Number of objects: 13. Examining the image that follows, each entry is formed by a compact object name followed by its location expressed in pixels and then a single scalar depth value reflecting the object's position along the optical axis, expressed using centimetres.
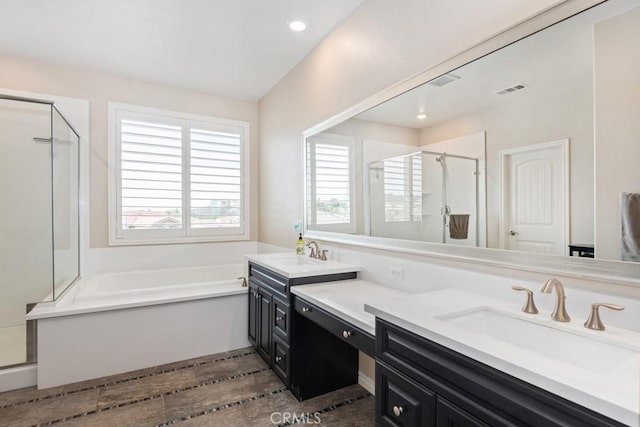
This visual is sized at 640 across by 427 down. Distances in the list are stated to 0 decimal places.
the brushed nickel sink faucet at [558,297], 119
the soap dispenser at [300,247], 305
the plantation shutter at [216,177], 402
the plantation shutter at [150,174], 364
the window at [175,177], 362
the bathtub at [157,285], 269
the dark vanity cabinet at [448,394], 82
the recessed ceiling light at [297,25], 260
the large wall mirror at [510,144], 120
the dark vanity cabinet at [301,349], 223
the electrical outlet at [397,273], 207
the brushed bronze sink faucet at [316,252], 286
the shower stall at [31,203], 310
